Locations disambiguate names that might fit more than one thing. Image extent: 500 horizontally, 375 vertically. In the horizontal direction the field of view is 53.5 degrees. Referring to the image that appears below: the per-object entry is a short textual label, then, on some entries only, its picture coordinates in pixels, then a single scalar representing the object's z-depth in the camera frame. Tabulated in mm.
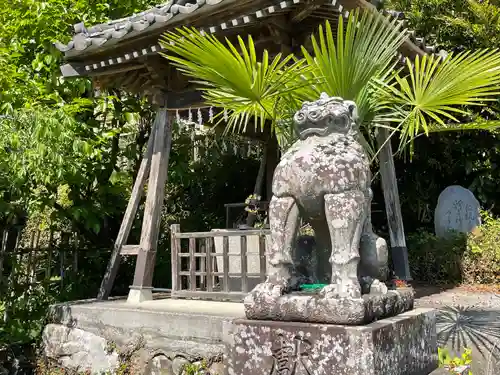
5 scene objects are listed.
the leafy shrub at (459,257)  8211
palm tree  3152
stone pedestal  2127
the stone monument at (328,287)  2193
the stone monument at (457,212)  9656
